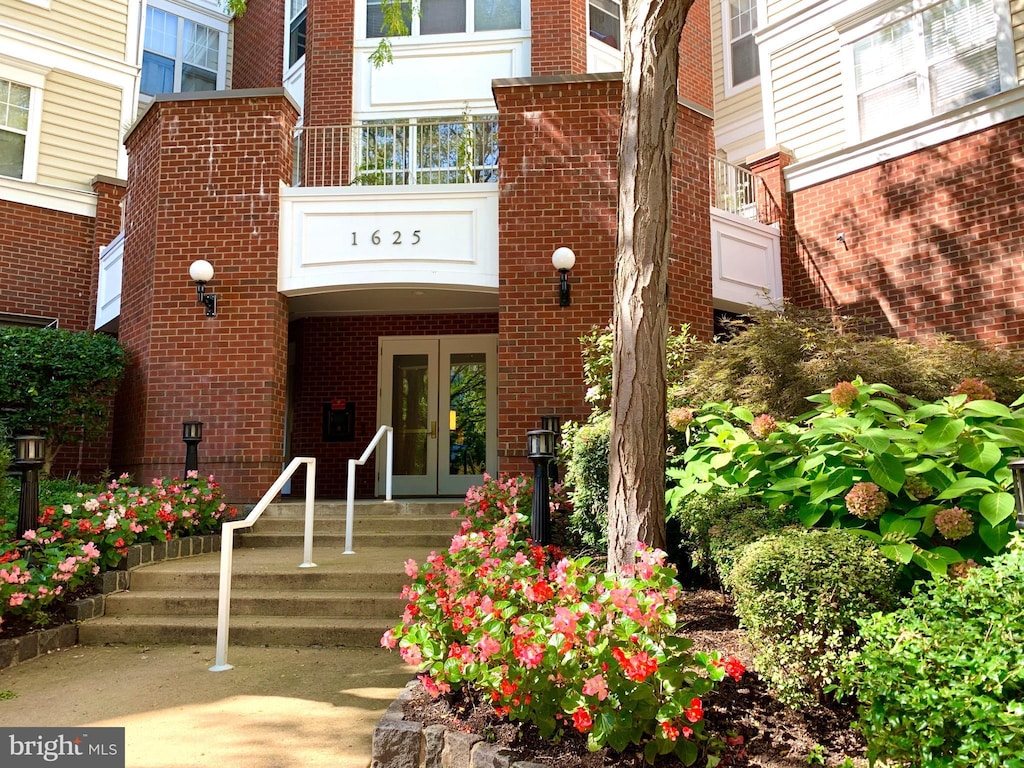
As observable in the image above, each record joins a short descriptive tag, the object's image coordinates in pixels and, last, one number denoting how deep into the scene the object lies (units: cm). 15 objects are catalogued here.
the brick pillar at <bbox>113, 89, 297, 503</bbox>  860
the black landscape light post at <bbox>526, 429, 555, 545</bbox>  547
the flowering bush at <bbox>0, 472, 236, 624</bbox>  511
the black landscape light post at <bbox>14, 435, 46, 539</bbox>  575
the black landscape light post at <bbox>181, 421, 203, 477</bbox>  824
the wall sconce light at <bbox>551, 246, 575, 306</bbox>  838
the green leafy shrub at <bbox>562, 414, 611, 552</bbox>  548
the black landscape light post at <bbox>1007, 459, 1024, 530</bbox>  287
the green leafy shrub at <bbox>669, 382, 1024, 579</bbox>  322
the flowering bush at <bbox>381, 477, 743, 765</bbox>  264
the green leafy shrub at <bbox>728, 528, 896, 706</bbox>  290
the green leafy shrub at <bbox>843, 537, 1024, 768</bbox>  223
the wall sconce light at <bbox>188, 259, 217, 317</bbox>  854
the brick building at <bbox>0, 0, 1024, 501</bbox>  865
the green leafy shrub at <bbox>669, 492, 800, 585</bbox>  385
